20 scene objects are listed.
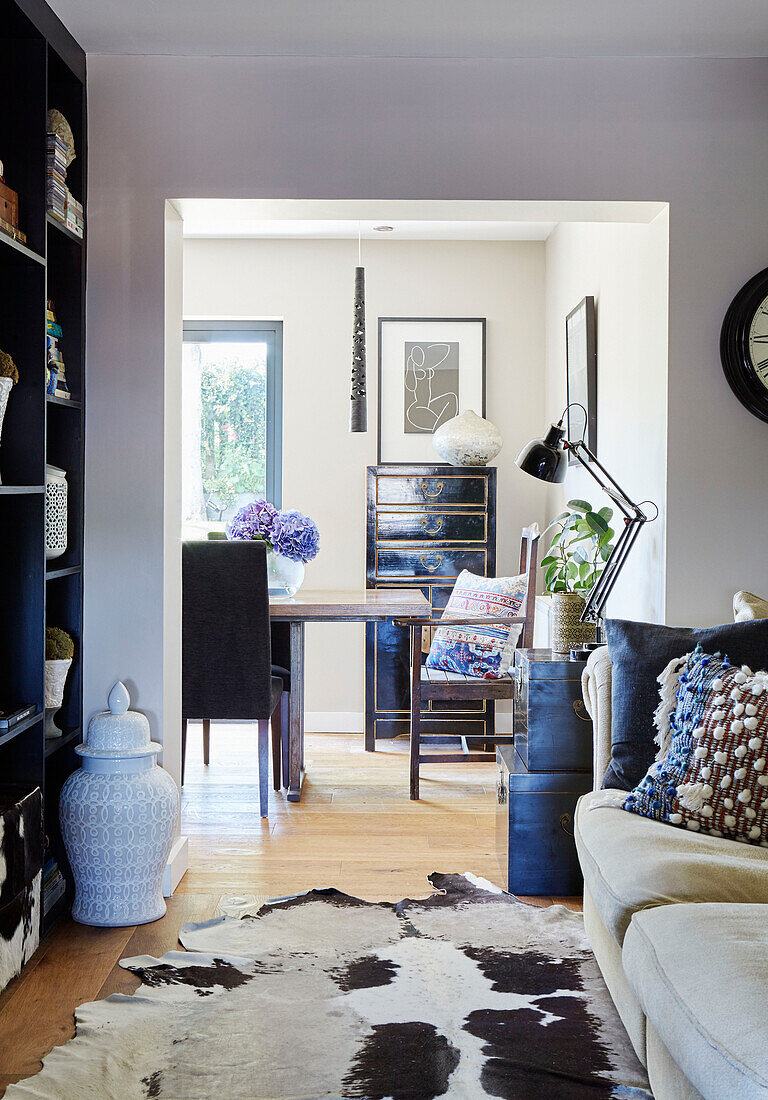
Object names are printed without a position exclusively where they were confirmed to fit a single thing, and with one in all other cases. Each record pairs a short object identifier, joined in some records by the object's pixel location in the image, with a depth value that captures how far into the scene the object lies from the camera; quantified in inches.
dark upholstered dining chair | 133.0
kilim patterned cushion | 157.6
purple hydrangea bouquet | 150.3
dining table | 140.9
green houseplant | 116.9
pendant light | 162.7
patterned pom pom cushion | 77.2
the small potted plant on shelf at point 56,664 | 104.3
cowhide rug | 70.6
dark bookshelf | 97.3
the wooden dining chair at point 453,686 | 149.9
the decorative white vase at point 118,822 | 100.5
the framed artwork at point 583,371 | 150.9
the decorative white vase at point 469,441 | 183.3
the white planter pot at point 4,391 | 90.3
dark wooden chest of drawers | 183.6
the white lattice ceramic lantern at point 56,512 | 101.8
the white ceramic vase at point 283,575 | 151.9
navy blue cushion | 86.6
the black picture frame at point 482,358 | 198.5
